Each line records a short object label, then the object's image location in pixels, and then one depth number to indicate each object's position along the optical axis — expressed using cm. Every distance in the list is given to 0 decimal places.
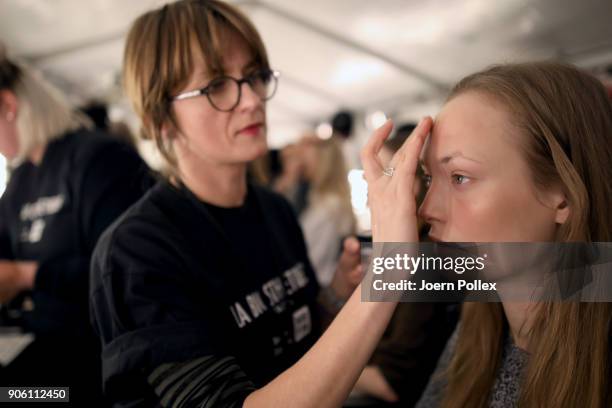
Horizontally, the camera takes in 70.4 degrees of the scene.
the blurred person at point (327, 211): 221
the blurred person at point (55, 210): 99
